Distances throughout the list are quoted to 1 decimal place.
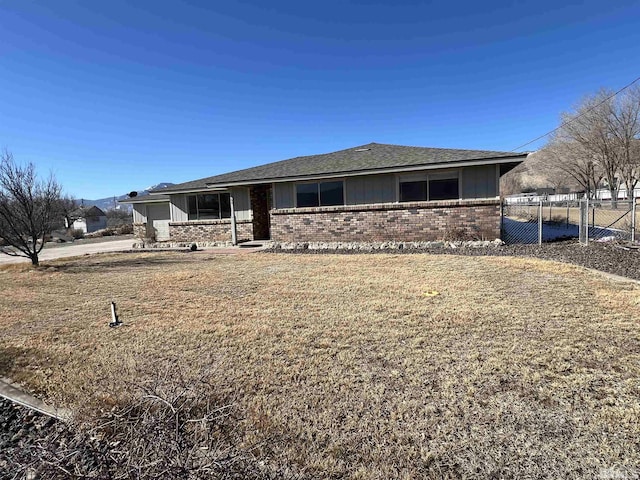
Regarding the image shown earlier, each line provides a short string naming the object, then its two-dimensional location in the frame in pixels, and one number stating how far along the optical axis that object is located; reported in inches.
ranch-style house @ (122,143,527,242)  457.7
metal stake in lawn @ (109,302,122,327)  192.4
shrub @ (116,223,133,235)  1358.3
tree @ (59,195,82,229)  1721.7
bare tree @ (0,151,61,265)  435.5
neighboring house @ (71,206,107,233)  1840.6
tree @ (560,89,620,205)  1269.7
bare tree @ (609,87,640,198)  1230.3
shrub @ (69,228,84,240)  1313.7
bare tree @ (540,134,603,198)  1478.8
